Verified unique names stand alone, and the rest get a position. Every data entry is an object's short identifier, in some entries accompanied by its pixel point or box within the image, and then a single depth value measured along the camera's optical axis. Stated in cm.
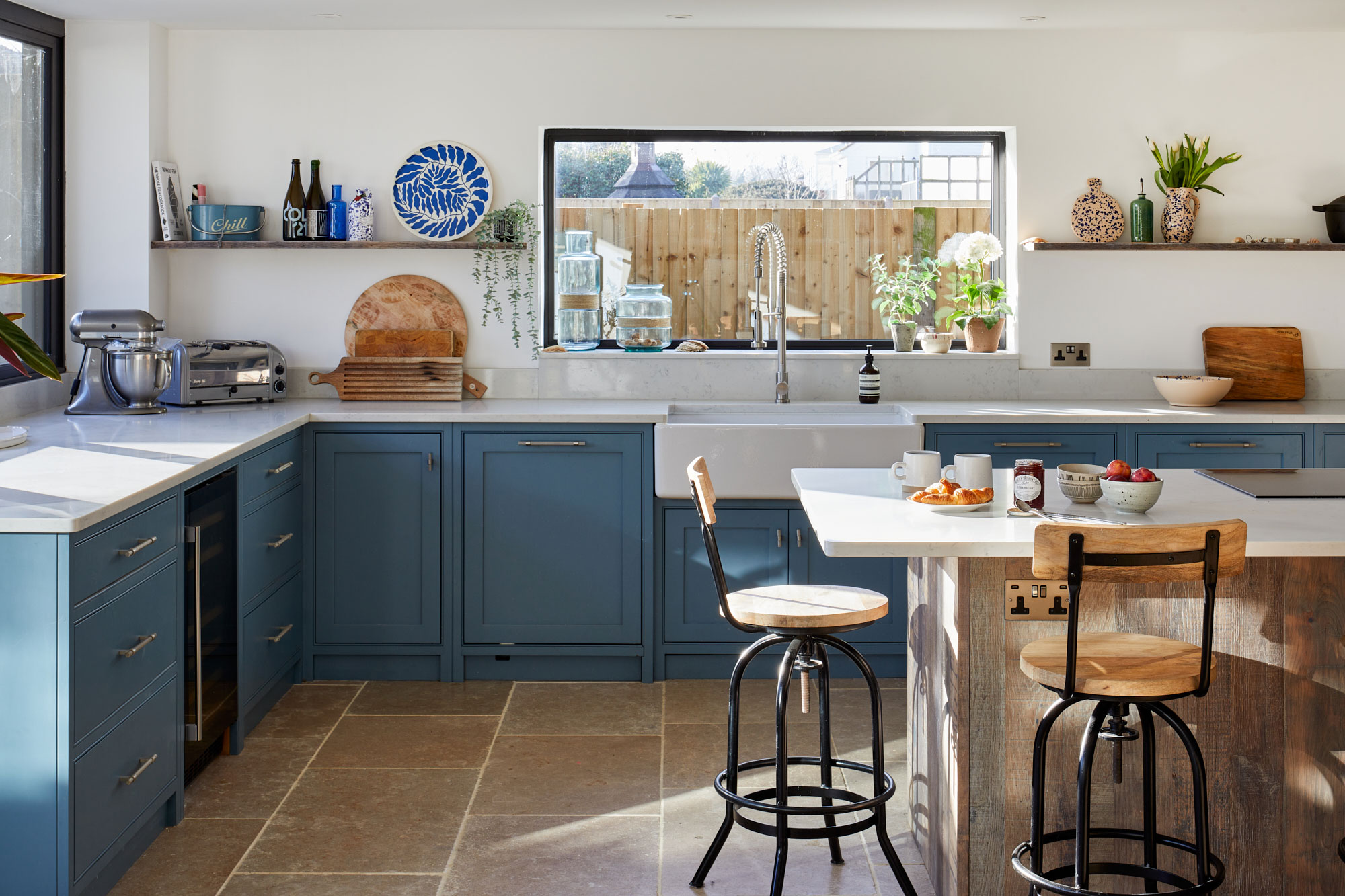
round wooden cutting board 463
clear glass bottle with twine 473
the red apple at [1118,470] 244
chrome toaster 418
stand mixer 390
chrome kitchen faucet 450
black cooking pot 450
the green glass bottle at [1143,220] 453
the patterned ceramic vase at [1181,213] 450
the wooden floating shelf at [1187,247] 450
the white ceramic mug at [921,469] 268
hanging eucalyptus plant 459
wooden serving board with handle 446
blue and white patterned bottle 448
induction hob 266
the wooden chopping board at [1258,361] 461
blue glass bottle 450
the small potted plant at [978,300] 466
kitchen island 236
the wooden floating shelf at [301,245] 437
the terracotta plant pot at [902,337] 468
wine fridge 309
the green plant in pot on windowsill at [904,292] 470
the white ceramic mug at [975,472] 256
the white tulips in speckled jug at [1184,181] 450
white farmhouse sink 399
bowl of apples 239
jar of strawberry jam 243
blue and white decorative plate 456
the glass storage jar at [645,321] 474
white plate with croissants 248
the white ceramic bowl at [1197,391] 436
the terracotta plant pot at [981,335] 466
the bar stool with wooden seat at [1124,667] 199
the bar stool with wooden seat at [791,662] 247
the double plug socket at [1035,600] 237
